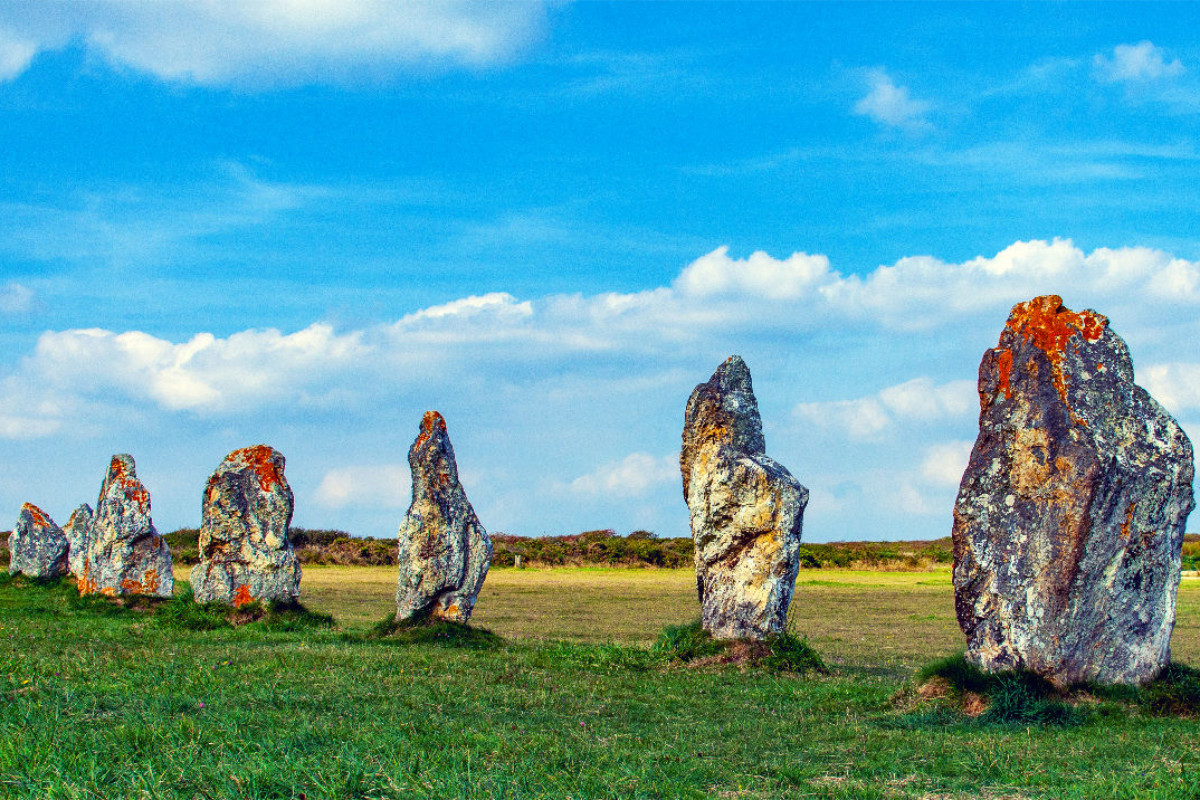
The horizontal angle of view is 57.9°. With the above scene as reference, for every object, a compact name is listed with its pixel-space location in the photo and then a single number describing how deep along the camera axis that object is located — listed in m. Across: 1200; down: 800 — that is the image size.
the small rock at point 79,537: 35.56
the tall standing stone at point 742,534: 18.05
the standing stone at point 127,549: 29.42
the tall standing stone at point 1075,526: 12.24
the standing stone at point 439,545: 21.19
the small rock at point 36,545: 38.41
